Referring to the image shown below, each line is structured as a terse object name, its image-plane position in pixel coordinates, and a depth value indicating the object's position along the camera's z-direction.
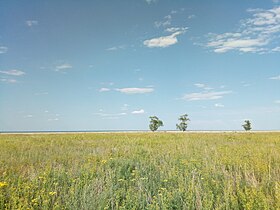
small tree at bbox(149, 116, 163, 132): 85.50
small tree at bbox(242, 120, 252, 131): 88.75
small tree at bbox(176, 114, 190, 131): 88.94
